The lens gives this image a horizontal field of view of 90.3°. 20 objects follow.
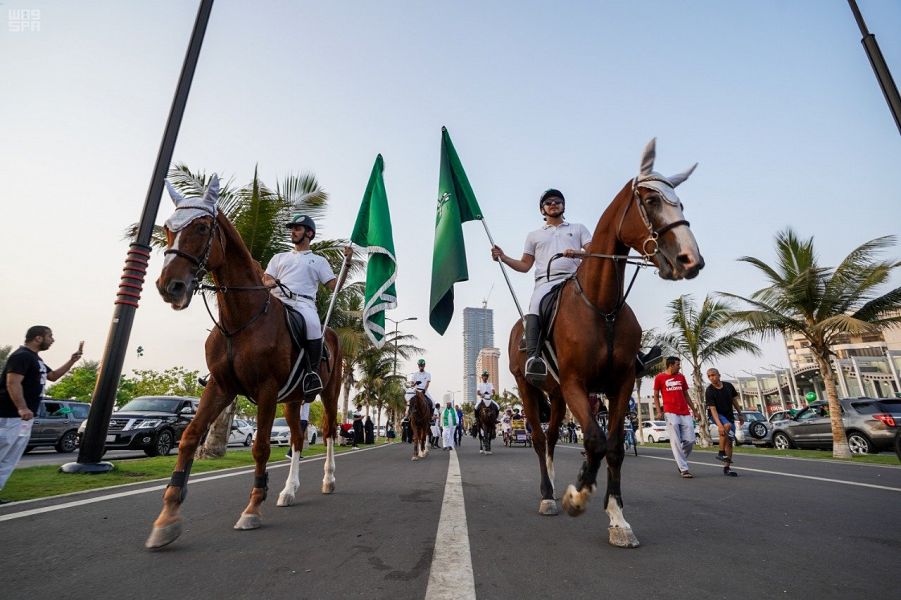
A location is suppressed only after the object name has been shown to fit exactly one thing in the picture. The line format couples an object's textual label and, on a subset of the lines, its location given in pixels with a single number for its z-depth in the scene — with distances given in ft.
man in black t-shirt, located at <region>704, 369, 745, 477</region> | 30.01
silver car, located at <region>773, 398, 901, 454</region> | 43.27
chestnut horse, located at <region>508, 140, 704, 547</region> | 10.24
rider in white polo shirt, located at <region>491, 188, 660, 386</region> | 15.19
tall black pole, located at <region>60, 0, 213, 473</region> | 24.43
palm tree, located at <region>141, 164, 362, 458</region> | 40.81
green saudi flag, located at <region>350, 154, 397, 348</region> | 21.33
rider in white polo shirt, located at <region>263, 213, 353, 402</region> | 15.96
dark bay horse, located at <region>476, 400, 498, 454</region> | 50.94
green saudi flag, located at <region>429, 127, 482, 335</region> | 20.04
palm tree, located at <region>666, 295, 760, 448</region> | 85.10
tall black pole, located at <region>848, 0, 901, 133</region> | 25.76
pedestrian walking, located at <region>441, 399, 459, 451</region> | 55.52
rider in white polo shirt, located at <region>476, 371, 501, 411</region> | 53.93
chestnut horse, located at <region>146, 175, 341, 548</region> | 11.13
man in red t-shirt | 26.89
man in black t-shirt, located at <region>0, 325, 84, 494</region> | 17.06
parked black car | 42.57
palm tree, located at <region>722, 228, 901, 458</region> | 52.24
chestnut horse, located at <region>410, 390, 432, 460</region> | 44.27
